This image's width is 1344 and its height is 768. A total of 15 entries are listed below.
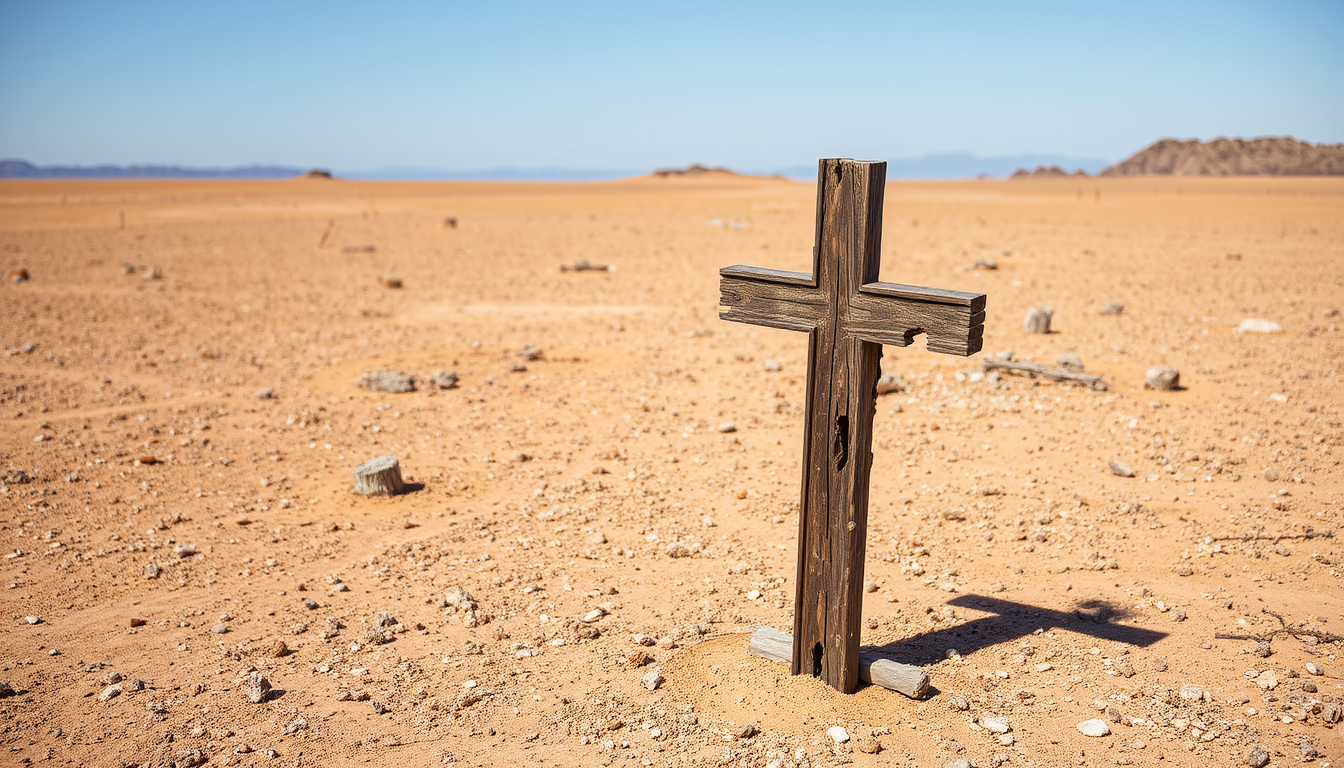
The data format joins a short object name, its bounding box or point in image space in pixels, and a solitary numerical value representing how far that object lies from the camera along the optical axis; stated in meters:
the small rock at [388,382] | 10.65
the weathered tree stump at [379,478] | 7.52
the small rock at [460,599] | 5.73
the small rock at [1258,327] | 12.73
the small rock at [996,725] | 4.36
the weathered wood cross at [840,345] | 4.15
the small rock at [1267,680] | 4.64
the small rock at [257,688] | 4.69
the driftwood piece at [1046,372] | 9.98
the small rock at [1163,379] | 9.80
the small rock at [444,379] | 10.81
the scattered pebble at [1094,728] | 4.31
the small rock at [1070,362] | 10.58
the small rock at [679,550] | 6.49
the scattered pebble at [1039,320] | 12.88
